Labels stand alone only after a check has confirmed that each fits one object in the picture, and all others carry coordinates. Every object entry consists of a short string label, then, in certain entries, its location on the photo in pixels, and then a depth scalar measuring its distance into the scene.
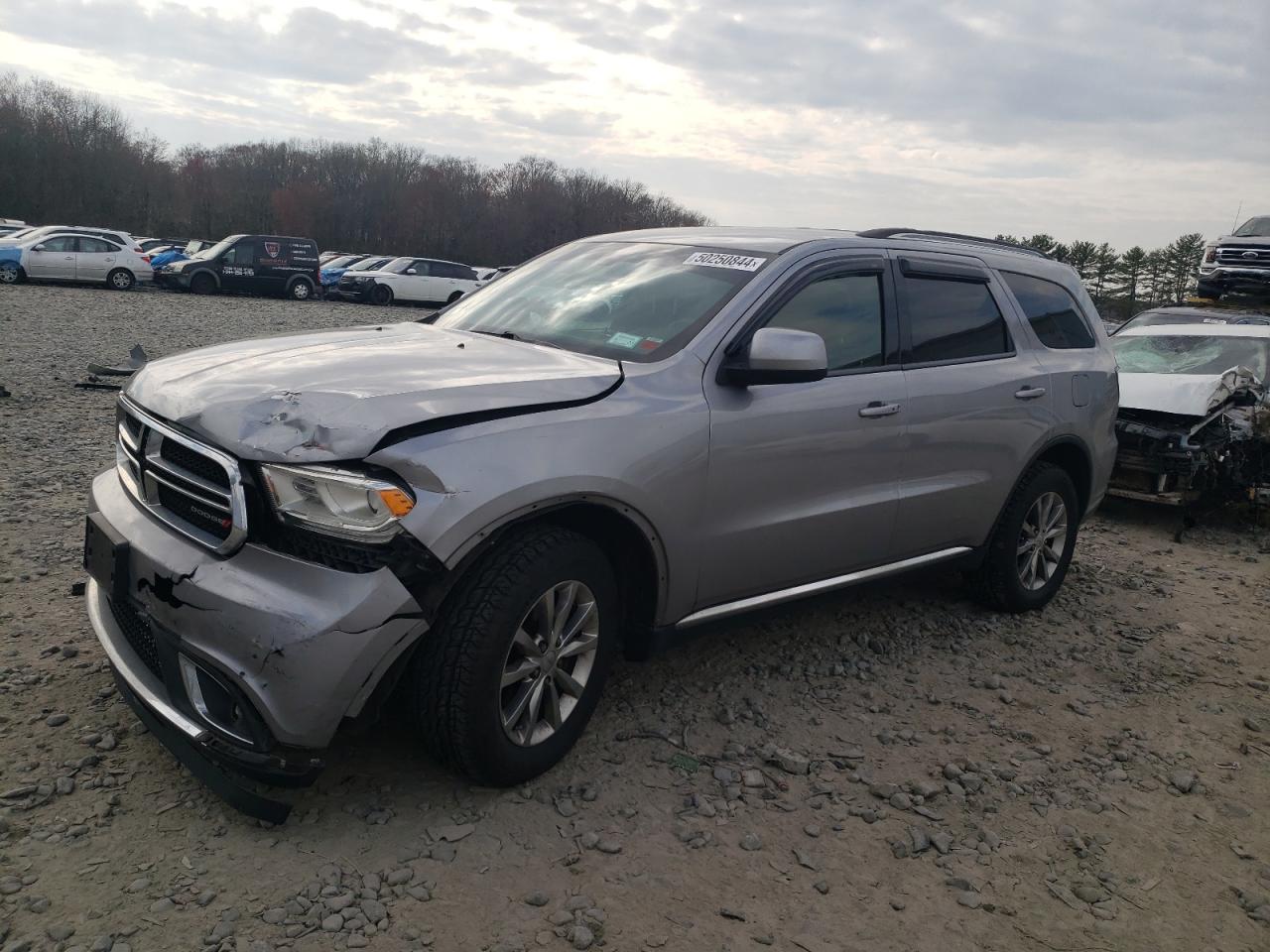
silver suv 2.66
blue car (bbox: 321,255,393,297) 29.45
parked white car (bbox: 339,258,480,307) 28.70
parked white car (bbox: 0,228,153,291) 22.78
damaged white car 7.77
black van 25.64
